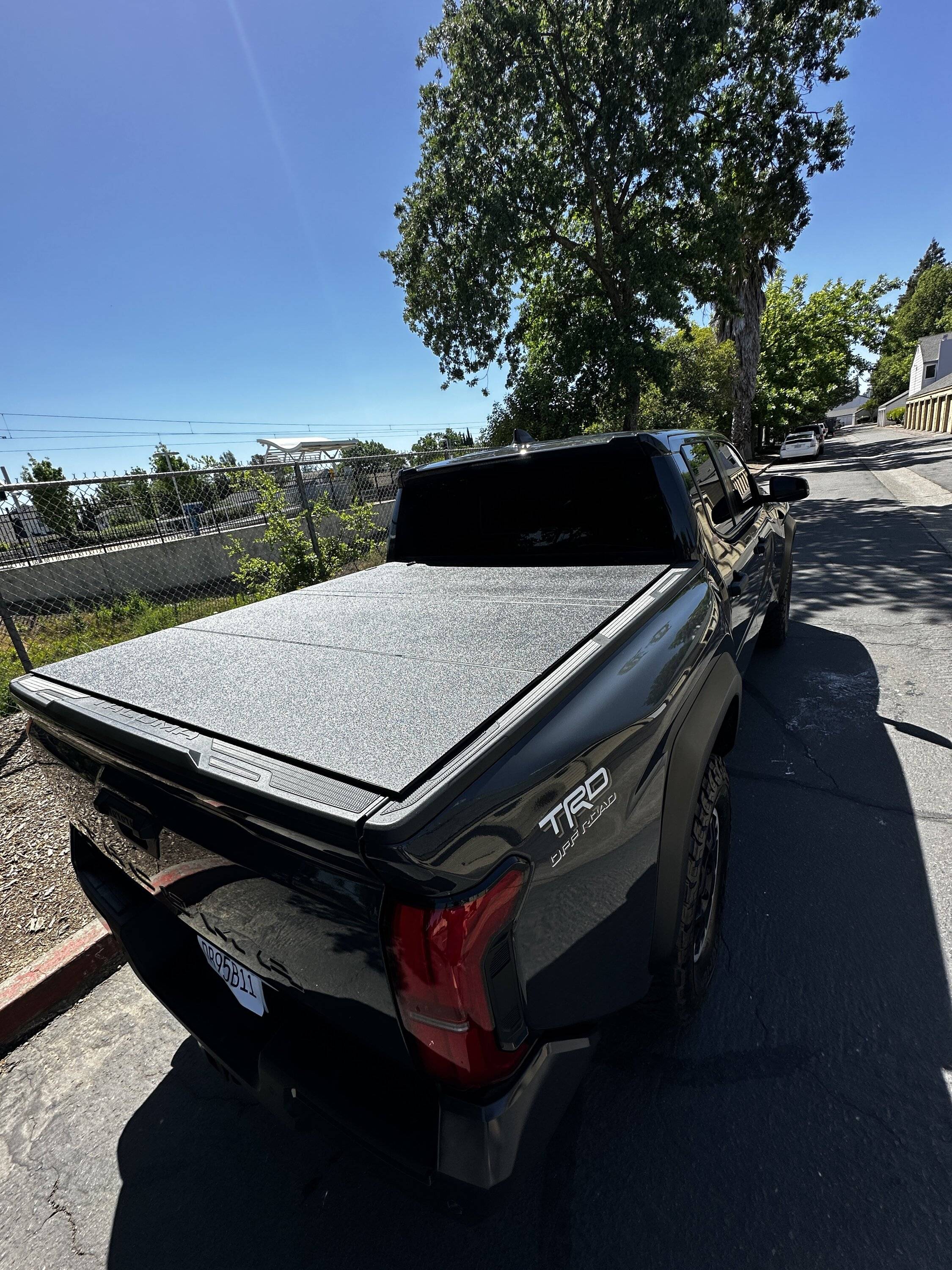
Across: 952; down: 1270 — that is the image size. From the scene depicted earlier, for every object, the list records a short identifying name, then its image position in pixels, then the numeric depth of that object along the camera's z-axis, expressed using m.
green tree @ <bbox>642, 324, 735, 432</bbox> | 22.20
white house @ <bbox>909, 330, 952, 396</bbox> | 53.59
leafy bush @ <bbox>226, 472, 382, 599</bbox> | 6.84
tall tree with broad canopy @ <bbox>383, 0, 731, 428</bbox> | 11.09
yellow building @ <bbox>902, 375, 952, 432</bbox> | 34.44
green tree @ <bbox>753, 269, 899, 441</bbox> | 33.38
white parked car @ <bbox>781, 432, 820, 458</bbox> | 27.59
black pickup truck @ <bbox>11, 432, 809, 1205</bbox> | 1.02
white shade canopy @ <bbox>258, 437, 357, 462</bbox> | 41.03
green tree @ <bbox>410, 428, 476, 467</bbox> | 9.63
